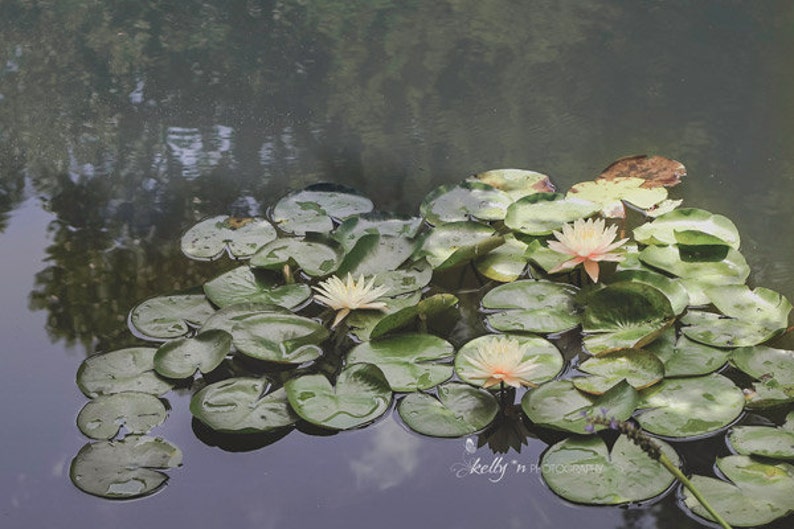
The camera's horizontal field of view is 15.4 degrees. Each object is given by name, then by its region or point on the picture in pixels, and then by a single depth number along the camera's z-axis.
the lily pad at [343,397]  4.88
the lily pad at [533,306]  5.06
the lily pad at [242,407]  4.86
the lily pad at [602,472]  4.71
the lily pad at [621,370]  4.90
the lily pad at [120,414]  4.86
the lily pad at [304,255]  5.22
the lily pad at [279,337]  5.00
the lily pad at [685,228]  5.25
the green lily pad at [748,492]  4.66
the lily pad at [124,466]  4.77
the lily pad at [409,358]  4.95
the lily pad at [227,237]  5.31
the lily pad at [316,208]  5.38
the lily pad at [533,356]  4.94
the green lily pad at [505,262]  5.20
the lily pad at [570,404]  4.82
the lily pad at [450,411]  4.86
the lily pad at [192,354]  4.97
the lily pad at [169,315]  5.08
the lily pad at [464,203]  5.37
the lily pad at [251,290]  5.14
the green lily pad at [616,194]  5.42
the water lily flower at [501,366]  4.86
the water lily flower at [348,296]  5.08
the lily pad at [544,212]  5.29
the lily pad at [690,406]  4.83
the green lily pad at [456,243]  5.20
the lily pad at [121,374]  4.95
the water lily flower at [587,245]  5.10
